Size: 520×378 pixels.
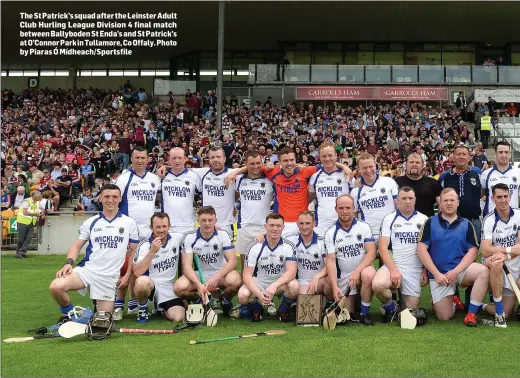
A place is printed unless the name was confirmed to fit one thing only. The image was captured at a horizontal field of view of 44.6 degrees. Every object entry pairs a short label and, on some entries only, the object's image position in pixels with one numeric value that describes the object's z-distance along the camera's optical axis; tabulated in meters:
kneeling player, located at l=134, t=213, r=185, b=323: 7.26
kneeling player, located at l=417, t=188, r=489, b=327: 7.01
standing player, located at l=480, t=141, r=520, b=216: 8.29
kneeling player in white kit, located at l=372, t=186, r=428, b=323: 7.12
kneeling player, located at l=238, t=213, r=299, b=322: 7.19
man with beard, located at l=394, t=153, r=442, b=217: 7.80
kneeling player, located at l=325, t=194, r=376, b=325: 7.05
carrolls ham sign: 27.48
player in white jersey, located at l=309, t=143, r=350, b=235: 7.91
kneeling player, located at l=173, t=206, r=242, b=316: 7.34
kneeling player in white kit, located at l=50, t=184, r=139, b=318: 7.07
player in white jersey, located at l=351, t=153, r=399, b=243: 7.69
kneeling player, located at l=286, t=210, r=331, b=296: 7.21
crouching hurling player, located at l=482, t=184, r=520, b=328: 6.94
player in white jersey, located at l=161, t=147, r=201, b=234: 8.16
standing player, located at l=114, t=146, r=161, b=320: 8.07
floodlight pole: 21.81
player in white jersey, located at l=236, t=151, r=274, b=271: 8.16
